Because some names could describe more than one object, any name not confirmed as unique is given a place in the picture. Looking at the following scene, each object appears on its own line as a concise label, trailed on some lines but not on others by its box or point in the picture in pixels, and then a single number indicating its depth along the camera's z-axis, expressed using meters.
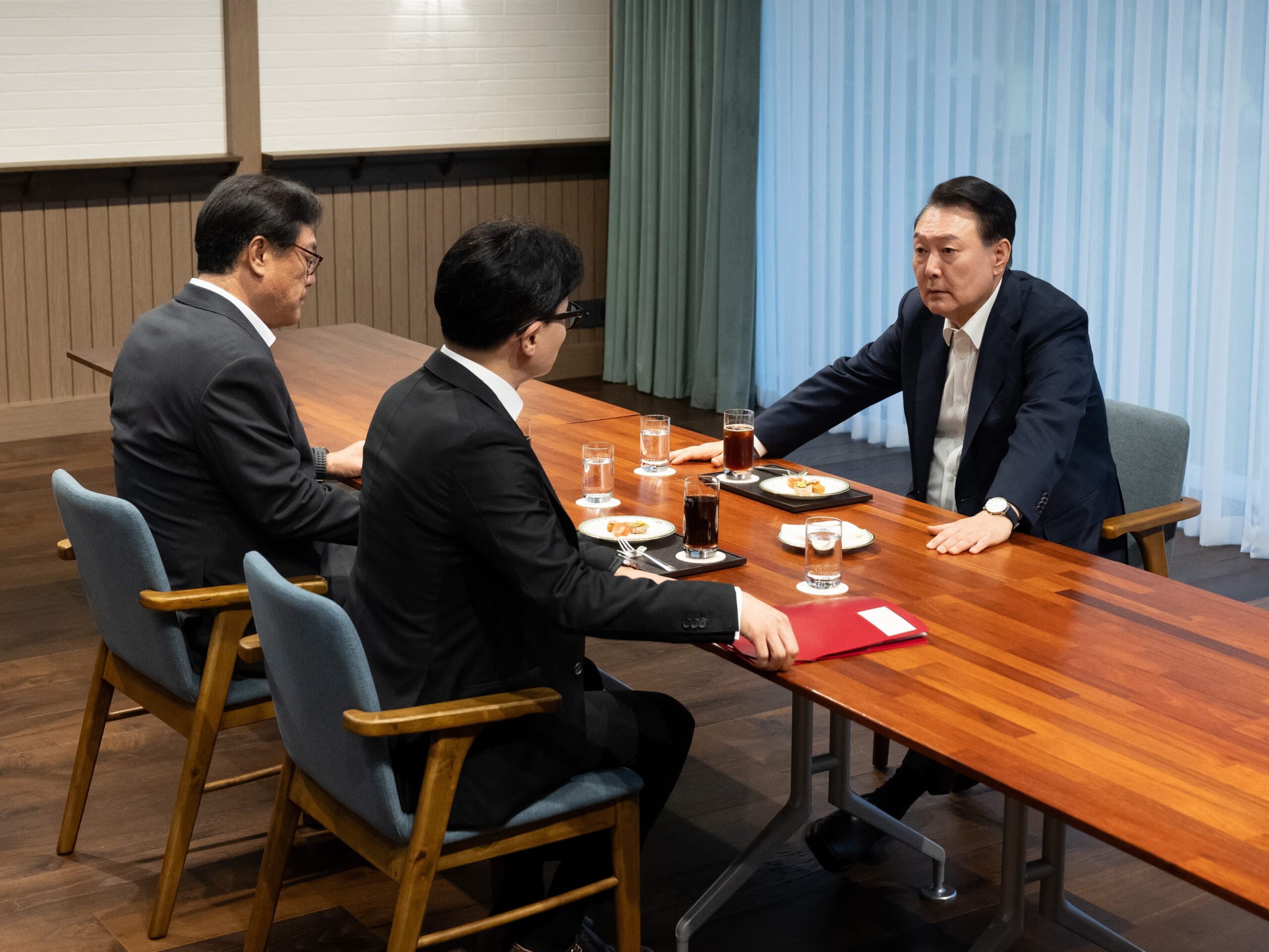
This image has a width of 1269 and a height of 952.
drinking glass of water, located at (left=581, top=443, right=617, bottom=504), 3.02
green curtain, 7.21
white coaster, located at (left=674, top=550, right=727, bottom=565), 2.61
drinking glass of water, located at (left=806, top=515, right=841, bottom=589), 2.51
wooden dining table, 1.77
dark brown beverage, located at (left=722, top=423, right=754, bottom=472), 3.11
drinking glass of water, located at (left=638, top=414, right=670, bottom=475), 3.25
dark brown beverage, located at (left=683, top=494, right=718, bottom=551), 2.62
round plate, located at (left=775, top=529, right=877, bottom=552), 2.73
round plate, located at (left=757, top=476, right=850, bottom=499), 3.09
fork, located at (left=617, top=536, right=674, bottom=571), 2.62
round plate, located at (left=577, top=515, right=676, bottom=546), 2.72
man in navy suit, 3.09
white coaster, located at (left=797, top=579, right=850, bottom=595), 2.51
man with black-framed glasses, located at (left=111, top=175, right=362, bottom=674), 2.80
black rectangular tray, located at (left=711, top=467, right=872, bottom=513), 3.01
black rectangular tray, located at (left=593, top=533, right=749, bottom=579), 2.58
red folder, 2.25
